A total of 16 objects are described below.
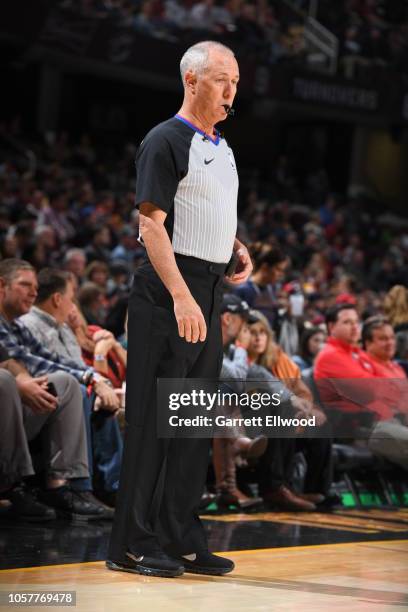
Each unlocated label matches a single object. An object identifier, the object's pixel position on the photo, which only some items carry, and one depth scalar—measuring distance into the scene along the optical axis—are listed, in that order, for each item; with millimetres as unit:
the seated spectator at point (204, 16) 35437
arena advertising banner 30734
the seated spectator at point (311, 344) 14859
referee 6691
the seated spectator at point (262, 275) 13609
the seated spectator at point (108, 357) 11414
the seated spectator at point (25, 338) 9875
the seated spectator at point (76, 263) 18234
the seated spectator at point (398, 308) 16000
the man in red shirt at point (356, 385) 7996
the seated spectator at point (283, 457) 11586
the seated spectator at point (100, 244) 22019
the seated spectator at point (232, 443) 11166
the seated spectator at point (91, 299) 14398
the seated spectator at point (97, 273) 17047
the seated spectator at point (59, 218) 24531
